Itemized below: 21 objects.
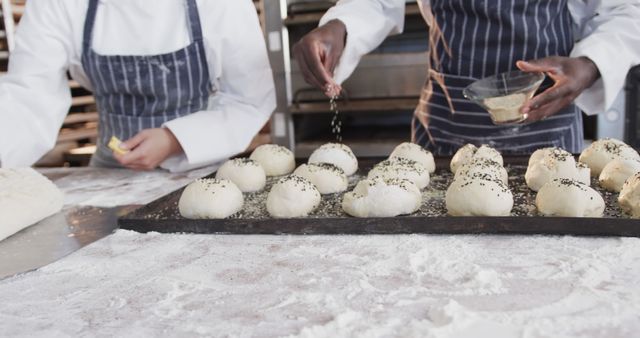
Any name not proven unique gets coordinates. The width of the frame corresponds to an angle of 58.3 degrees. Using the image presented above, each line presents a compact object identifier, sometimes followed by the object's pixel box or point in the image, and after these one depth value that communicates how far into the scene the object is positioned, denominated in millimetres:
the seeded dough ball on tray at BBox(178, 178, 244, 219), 1263
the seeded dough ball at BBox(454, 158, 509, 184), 1371
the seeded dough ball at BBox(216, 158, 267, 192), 1507
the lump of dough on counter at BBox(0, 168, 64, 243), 1266
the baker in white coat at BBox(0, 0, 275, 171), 1896
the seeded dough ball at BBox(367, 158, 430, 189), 1428
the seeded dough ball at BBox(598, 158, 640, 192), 1307
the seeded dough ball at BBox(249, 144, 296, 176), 1687
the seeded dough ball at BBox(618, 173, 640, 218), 1126
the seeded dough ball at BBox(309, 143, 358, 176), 1632
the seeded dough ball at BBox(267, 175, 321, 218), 1255
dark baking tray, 1051
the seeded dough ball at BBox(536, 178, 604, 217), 1139
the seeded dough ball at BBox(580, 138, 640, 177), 1477
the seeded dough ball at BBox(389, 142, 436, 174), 1588
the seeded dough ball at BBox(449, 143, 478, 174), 1567
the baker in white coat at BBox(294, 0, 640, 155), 1650
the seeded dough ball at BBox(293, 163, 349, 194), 1443
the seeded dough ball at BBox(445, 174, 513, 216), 1182
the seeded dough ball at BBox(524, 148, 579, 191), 1364
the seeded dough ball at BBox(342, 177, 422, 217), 1226
